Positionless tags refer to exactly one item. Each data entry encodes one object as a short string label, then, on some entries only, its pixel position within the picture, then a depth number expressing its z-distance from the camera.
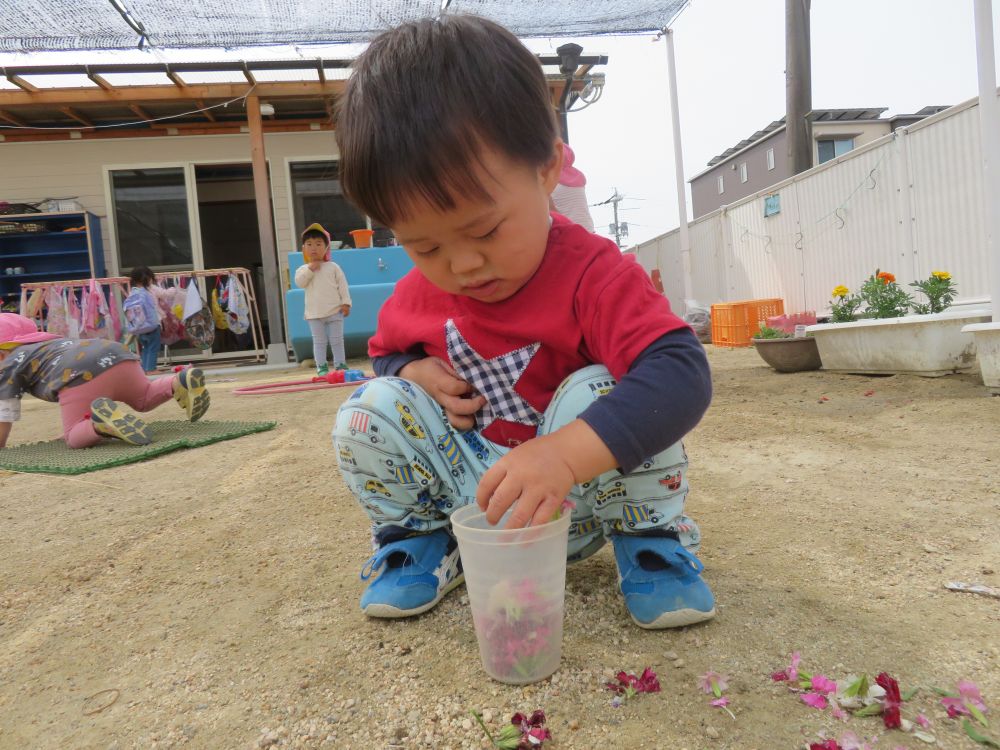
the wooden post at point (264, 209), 7.37
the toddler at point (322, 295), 5.74
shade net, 5.20
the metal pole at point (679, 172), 6.33
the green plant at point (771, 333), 4.16
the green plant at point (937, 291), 3.36
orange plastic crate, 6.33
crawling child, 2.95
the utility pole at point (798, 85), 7.22
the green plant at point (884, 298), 3.60
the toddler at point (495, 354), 0.88
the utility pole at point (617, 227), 29.41
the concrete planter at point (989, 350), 2.57
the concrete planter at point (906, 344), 3.13
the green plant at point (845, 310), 3.90
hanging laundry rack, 7.54
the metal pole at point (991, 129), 2.71
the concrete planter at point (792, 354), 3.96
